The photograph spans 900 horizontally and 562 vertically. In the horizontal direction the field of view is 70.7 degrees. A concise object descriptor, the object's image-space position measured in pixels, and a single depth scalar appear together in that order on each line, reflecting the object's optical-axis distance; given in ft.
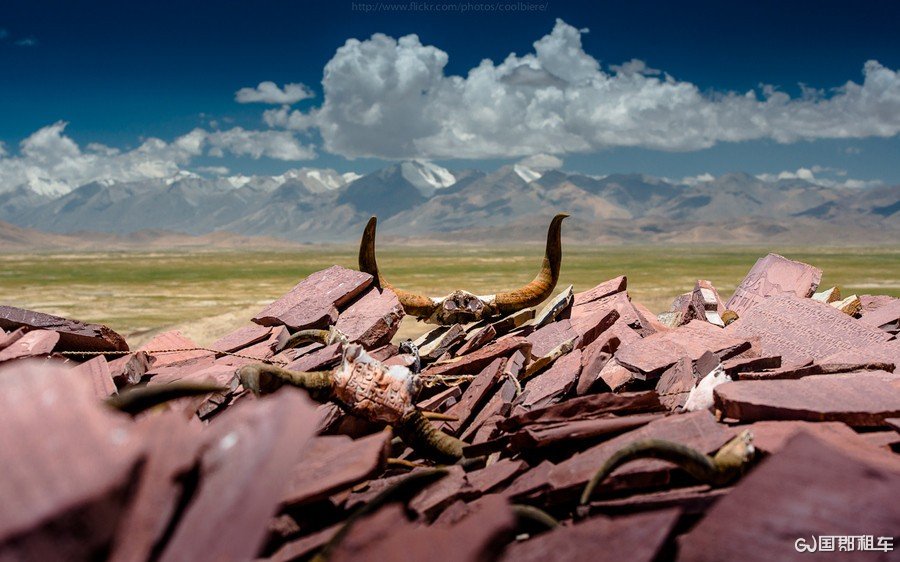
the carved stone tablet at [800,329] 20.17
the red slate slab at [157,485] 6.87
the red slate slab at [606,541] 7.59
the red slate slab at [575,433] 12.12
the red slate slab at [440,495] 10.56
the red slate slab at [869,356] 16.43
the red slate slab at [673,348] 16.84
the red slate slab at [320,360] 16.49
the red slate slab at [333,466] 9.59
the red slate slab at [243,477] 6.81
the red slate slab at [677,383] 14.96
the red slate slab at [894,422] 11.36
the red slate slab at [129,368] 17.42
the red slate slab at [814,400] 12.11
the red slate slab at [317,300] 21.40
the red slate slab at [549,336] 20.30
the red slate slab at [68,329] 18.45
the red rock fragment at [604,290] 26.30
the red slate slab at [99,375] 14.94
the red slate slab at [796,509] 7.47
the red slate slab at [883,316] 23.72
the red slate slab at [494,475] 11.62
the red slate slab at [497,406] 15.40
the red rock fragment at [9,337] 17.07
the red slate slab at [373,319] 19.90
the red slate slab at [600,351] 16.21
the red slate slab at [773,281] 27.78
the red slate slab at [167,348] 21.22
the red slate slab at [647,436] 10.71
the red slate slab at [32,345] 16.47
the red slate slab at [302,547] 9.05
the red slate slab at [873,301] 29.51
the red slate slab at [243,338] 22.49
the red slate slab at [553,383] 15.72
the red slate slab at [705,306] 24.52
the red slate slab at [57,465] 6.53
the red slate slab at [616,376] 16.78
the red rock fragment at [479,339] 20.18
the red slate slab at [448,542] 7.25
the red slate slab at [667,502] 9.65
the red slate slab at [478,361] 18.44
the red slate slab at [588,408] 13.19
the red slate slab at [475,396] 15.74
